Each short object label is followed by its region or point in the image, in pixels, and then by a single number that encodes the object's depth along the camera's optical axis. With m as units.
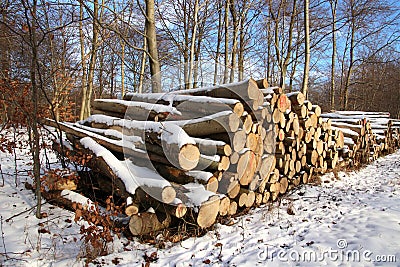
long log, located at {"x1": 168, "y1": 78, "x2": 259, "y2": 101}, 4.36
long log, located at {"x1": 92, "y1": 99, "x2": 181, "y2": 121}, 4.56
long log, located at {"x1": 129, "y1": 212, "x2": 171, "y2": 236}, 3.31
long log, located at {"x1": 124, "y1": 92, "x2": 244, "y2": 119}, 4.14
